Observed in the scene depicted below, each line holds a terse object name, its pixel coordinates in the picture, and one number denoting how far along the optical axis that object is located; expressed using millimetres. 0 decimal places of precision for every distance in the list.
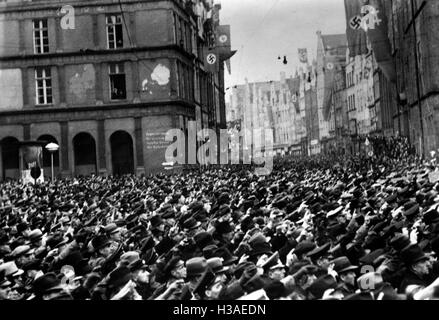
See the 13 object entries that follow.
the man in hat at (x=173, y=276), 7479
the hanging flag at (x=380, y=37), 42647
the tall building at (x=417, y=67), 33656
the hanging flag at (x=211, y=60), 27392
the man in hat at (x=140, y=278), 7992
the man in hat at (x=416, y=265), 7305
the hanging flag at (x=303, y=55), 21462
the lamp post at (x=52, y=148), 30117
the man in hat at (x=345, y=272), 7325
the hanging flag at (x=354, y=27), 28219
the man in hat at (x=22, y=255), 9453
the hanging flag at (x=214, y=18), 18977
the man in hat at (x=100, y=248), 9978
